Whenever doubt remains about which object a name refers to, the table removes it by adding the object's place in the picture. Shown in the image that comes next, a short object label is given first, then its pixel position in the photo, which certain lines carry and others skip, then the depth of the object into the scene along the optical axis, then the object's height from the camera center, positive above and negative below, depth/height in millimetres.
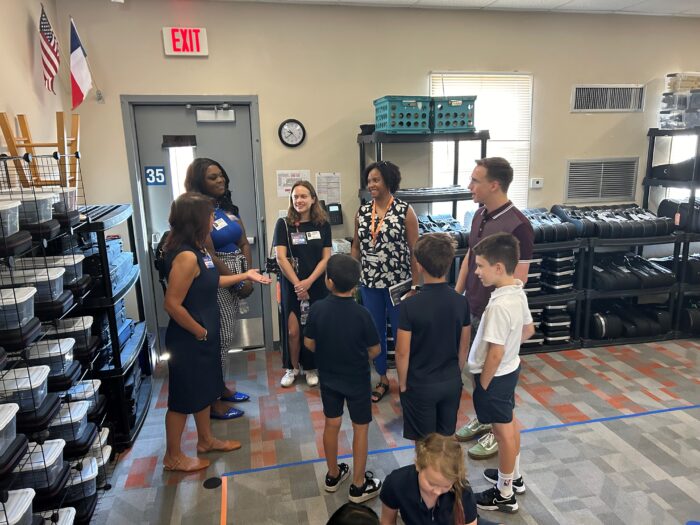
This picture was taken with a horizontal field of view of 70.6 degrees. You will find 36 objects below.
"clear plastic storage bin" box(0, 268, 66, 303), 1922 -412
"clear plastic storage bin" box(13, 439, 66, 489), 1831 -1075
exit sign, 3705 +948
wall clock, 4027 +273
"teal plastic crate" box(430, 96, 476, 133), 3727 +356
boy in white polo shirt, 2055 -816
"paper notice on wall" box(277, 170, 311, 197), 4105 -103
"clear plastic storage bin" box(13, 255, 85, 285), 2135 -394
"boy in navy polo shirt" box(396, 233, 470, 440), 2078 -758
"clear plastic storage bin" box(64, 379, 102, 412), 2379 -1050
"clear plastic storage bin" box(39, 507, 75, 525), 1863 -1288
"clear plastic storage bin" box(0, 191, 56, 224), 1921 -129
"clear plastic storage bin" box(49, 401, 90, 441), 2119 -1061
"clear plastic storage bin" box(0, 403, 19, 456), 1505 -779
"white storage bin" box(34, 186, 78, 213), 2148 -114
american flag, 3088 +761
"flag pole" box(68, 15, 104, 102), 3651 +595
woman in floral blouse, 3162 -468
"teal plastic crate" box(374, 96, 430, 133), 3611 +355
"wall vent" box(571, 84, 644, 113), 4555 +541
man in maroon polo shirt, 2512 -323
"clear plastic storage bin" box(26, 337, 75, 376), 2039 -738
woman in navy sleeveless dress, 2332 -749
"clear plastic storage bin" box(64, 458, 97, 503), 2139 -1331
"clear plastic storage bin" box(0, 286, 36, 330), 1654 -443
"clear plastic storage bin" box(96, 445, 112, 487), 2400 -1399
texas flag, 3271 +676
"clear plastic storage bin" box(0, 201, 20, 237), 1646 -147
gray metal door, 3910 +143
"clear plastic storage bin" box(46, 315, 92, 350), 2301 -723
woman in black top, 3316 -566
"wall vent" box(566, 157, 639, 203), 4688 -208
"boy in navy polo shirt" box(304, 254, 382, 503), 2150 -817
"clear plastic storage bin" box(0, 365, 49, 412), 1744 -743
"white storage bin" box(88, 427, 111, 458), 2391 -1316
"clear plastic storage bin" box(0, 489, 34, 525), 1508 -1031
